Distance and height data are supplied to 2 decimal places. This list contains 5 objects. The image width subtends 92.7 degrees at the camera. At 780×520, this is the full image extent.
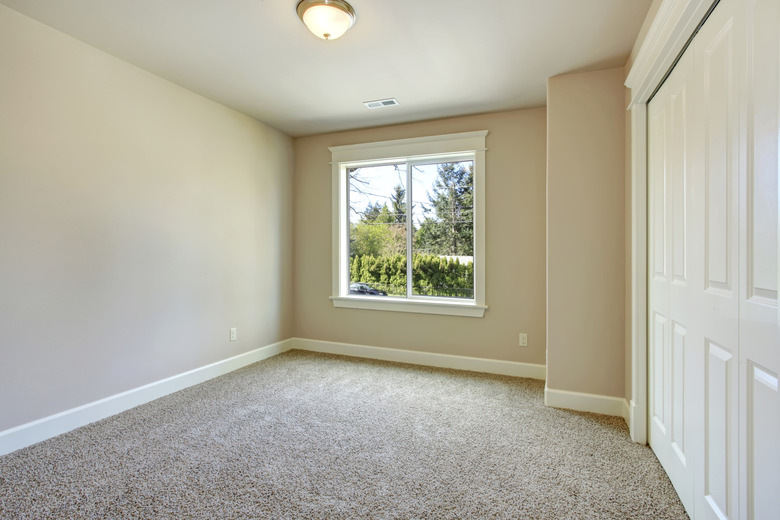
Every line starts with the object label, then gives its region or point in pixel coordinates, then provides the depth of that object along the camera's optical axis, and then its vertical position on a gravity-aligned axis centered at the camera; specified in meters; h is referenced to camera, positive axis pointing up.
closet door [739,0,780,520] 1.03 -0.05
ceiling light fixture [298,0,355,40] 1.97 +1.33
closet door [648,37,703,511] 1.63 -0.08
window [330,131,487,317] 3.76 +0.40
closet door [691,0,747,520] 1.24 +0.08
